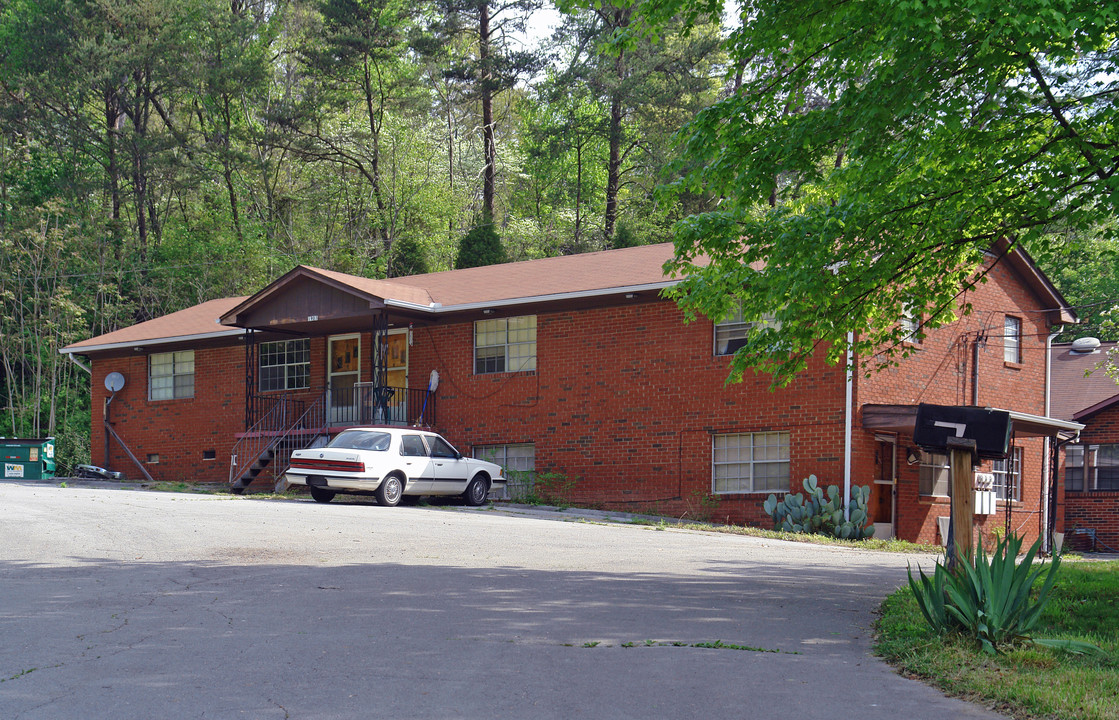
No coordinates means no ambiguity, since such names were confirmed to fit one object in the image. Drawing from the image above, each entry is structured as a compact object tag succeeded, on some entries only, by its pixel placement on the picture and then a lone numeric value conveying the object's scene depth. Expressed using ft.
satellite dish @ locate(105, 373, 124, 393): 100.17
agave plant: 23.39
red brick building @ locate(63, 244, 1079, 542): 69.51
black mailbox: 26.35
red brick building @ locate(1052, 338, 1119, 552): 94.07
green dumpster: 100.53
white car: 64.08
